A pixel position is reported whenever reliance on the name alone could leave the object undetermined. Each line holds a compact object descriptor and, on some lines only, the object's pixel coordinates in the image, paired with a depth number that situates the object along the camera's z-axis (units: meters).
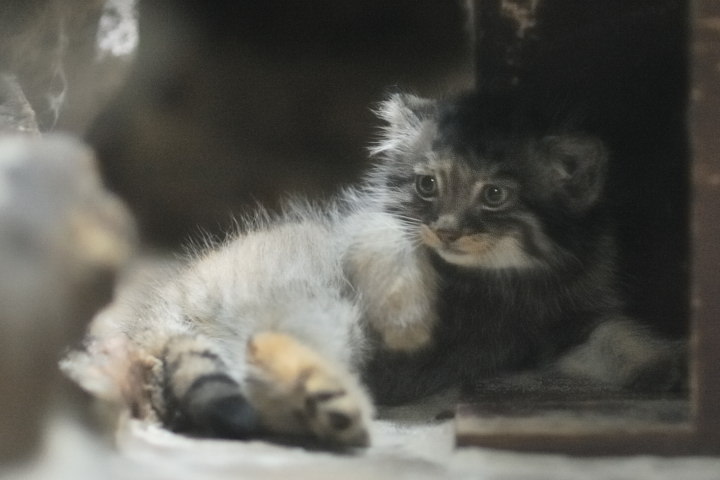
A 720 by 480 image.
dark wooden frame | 1.46
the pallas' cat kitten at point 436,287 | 1.55
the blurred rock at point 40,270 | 1.49
